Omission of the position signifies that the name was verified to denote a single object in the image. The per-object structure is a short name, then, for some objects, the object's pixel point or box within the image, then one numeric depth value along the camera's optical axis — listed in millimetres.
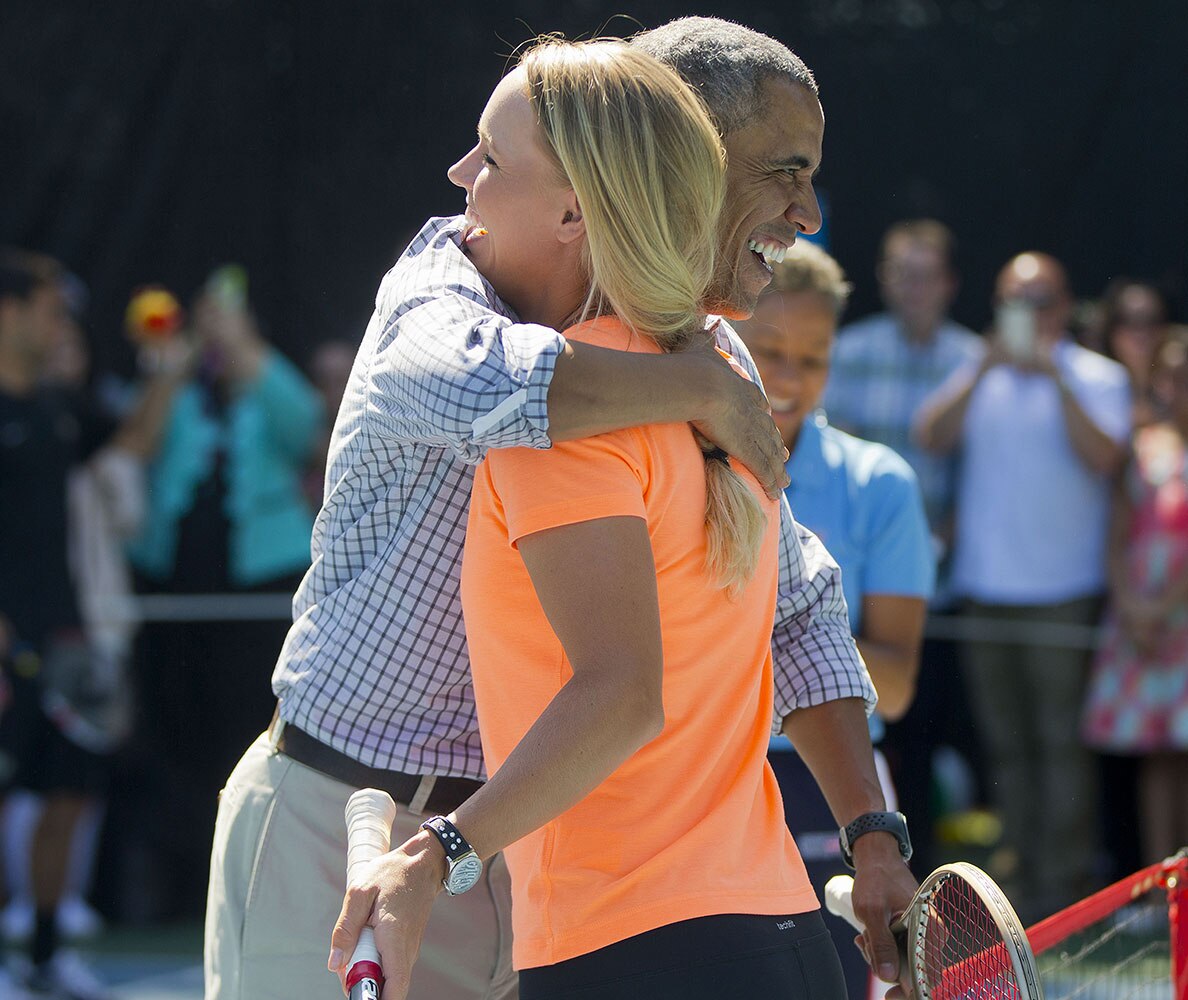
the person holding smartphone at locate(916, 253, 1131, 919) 10531
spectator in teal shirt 10805
